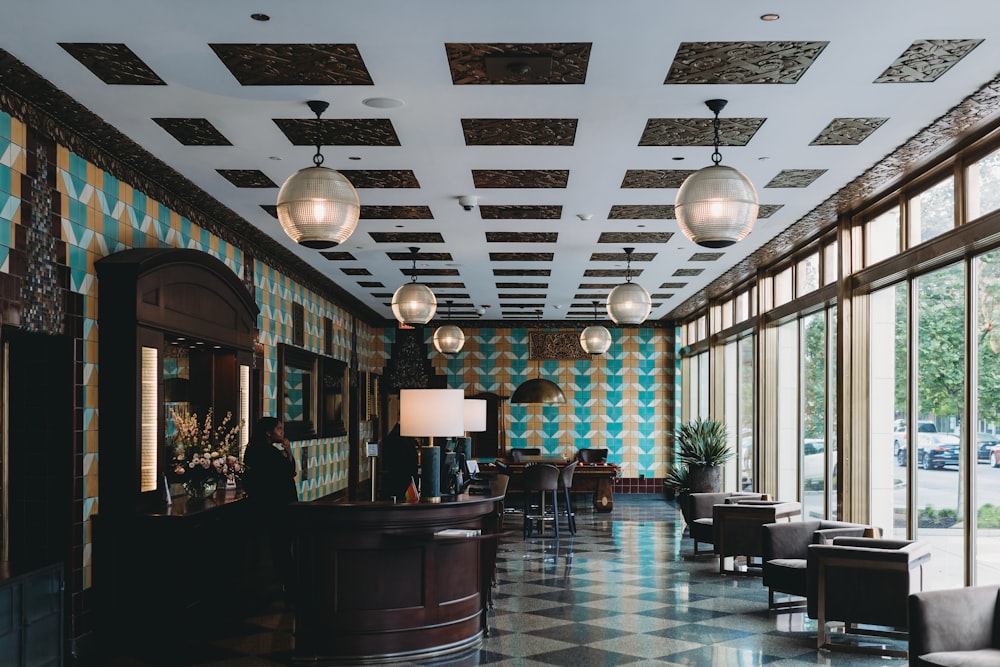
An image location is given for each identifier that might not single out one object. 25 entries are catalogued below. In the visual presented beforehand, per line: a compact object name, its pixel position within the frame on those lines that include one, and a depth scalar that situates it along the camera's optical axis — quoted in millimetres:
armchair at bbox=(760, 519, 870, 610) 7291
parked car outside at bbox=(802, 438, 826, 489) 10023
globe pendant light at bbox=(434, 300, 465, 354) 13555
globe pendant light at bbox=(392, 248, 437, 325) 9578
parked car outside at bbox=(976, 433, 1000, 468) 6355
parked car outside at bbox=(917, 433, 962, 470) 6969
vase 7621
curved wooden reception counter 5965
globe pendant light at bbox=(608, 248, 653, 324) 9648
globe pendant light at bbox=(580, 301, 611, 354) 13938
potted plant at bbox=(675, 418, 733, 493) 12828
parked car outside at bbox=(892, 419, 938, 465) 7477
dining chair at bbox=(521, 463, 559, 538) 12039
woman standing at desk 7586
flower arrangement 7629
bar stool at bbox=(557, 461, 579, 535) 12484
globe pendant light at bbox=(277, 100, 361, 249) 5258
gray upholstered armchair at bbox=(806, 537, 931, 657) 6113
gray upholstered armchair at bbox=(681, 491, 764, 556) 10450
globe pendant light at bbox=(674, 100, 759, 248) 5223
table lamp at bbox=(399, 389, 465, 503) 6344
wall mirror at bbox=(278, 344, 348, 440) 11797
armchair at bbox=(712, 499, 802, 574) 9156
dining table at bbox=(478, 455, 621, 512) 14562
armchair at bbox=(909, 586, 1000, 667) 4574
